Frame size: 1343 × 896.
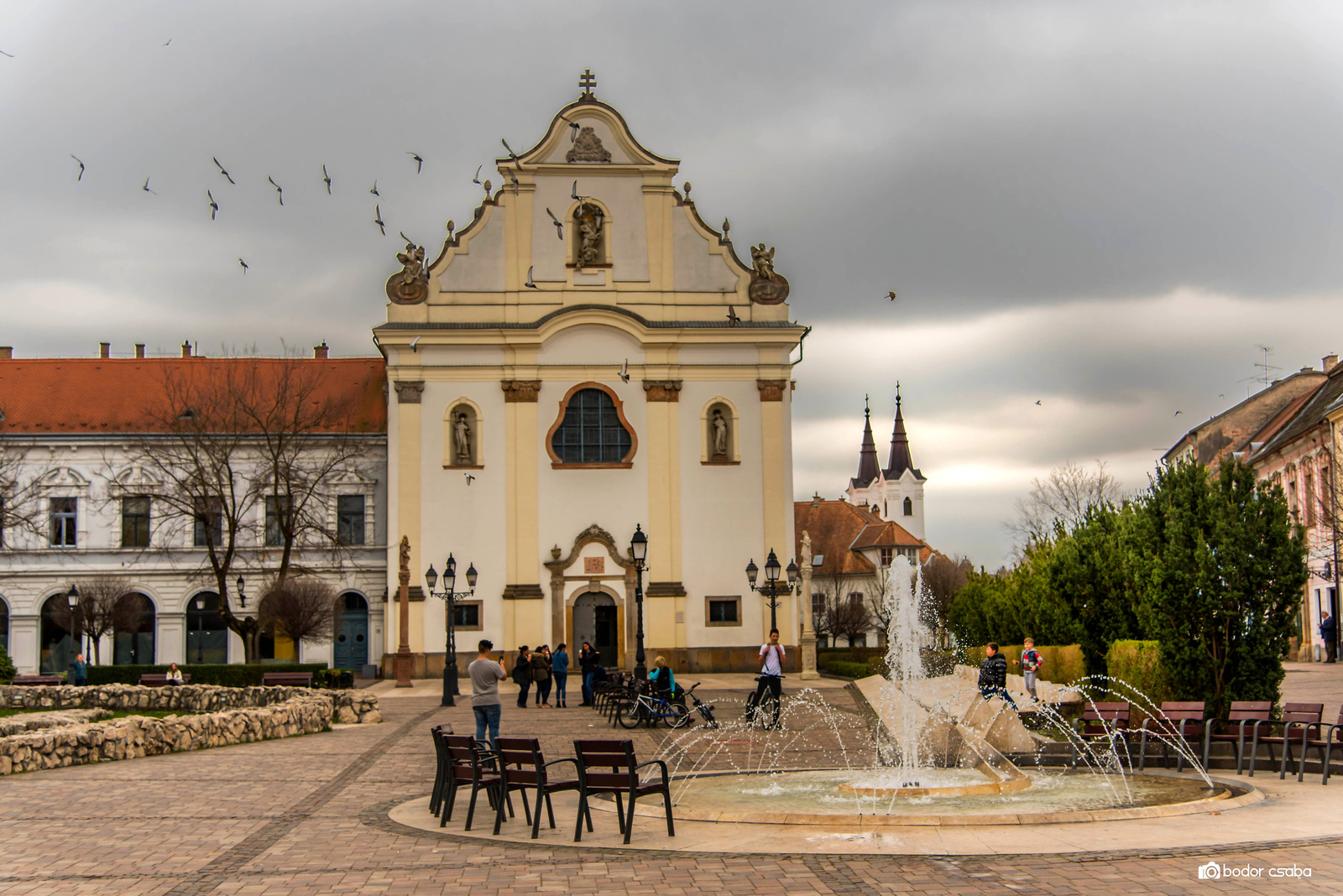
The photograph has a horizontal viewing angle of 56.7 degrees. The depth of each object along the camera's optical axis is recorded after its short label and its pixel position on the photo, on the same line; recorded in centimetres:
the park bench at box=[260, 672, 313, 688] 3253
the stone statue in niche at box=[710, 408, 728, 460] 4281
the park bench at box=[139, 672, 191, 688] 3356
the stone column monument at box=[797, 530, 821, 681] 3950
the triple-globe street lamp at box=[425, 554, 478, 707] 2998
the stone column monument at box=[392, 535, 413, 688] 3794
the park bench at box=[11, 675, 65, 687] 3219
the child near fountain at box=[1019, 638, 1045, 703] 2227
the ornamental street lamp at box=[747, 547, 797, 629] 3447
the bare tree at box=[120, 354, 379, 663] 4166
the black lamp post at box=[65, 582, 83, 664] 3956
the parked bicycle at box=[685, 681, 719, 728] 2233
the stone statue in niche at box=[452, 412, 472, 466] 4219
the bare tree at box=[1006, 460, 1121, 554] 6291
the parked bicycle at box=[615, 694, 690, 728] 2331
